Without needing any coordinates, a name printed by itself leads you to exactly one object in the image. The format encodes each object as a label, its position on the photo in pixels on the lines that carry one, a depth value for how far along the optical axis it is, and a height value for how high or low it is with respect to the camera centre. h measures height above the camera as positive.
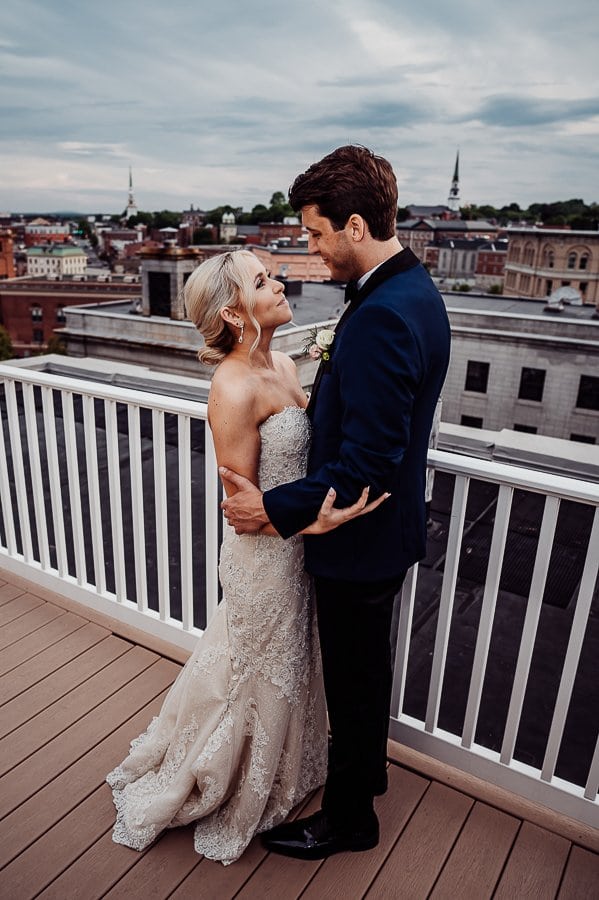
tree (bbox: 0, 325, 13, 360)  46.16 -8.36
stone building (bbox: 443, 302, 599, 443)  27.00 -5.22
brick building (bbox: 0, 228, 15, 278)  66.19 -2.48
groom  1.22 -0.44
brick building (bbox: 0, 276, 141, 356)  49.56 -5.39
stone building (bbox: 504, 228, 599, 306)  54.41 -0.75
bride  1.52 -1.13
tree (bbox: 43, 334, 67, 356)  45.34 -8.11
